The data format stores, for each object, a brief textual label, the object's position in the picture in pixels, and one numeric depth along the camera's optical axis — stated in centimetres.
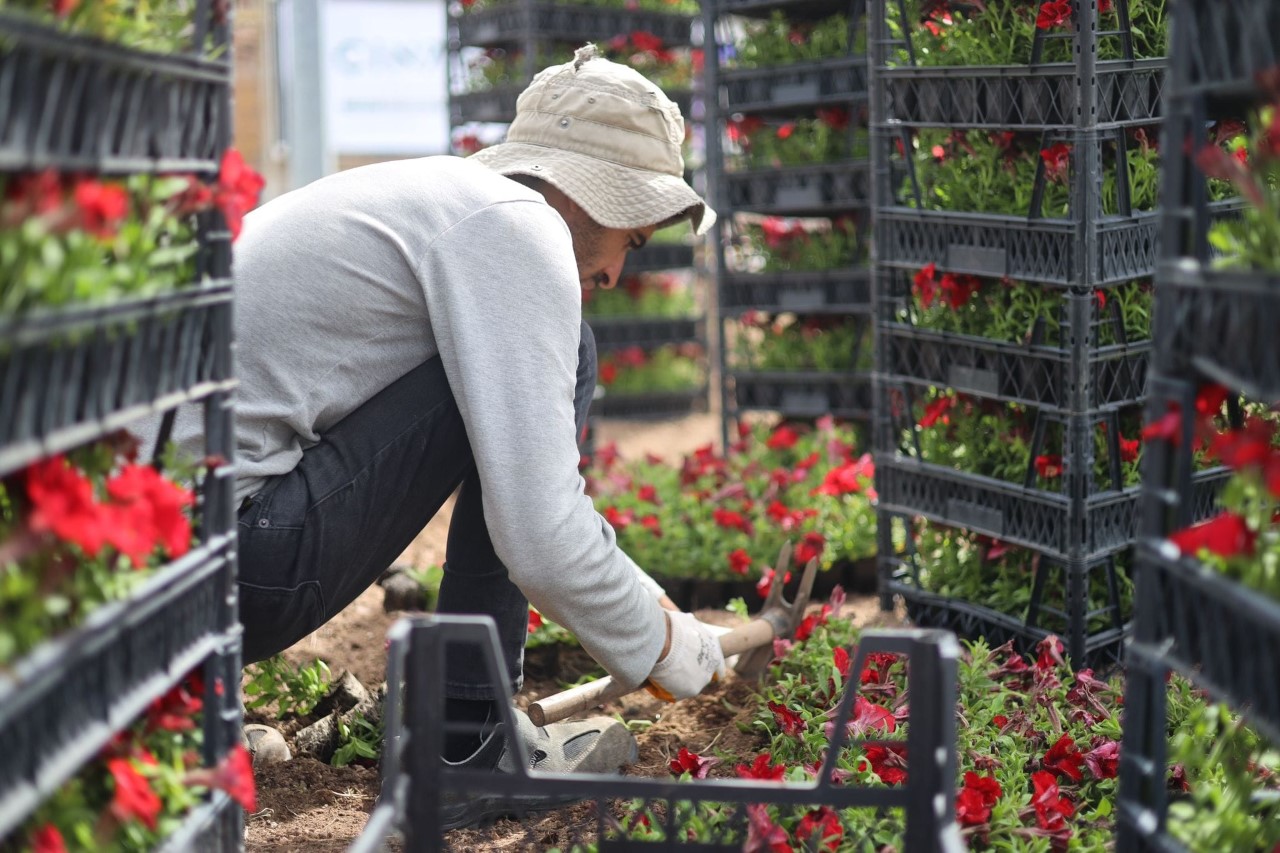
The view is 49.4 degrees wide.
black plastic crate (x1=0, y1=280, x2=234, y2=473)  114
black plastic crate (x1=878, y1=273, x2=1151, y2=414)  280
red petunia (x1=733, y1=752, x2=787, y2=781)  212
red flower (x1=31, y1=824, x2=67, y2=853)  121
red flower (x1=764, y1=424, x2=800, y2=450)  480
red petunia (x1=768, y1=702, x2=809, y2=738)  242
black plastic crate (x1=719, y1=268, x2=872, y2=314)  486
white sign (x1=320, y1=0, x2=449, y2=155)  885
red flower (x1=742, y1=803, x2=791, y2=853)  182
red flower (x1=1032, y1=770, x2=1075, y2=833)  201
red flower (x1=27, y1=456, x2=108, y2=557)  115
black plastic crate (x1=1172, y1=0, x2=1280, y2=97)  134
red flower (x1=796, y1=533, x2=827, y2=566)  361
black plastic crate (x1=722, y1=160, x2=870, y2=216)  473
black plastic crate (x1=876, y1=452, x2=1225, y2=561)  285
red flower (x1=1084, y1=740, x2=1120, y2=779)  224
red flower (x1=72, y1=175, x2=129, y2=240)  115
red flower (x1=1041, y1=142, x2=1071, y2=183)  279
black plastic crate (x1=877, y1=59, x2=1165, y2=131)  274
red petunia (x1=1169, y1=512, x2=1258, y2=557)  130
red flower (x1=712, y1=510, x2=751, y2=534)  392
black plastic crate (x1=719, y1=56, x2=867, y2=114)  464
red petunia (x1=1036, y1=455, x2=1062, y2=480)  291
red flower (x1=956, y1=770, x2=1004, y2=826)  200
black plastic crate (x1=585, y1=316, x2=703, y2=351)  643
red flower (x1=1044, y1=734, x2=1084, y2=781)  224
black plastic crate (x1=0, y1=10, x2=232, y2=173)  112
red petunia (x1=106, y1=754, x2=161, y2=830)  132
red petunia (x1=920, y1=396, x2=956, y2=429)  316
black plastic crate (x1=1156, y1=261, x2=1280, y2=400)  126
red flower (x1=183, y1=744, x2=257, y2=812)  148
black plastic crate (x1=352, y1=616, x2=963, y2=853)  167
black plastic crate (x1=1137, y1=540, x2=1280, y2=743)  129
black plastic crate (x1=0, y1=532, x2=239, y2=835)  114
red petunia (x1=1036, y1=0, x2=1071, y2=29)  269
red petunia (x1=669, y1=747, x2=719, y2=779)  228
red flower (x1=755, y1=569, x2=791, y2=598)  322
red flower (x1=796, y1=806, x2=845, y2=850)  190
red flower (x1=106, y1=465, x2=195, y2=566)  126
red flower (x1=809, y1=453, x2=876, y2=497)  397
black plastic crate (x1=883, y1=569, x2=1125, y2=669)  291
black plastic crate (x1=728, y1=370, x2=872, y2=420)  489
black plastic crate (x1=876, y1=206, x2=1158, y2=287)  277
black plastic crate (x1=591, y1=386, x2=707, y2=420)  688
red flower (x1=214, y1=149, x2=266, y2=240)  151
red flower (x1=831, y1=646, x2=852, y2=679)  261
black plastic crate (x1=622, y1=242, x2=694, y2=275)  614
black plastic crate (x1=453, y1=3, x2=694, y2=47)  557
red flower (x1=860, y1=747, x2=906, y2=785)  217
